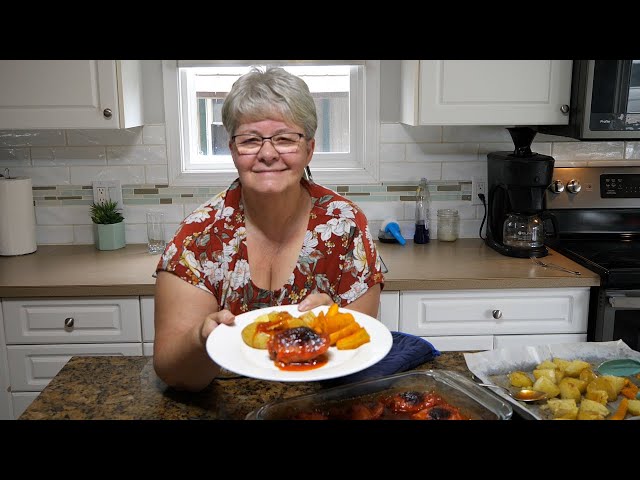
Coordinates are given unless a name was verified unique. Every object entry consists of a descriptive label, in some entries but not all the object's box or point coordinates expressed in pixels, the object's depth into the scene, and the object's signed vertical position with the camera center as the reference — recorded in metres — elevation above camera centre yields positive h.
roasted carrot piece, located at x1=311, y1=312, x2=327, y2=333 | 1.16 -0.33
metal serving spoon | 1.23 -0.48
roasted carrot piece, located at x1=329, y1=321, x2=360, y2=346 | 1.16 -0.34
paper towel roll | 2.80 -0.36
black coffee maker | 2.73 -0.28
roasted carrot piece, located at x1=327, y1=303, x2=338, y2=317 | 1.21 -0.32
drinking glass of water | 2.95 -0.45
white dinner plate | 1.01 -0.36
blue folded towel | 1.32 -0.47
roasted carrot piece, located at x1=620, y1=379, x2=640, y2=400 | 1.22 -0.47
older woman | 1.50 -0.27
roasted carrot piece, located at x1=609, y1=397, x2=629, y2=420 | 1.14 -0.48
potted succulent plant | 2.99 -0.41
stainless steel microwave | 2.57 +0.12
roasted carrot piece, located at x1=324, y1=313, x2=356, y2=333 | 1.18 -0.33
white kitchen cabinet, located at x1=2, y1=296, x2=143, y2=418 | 2.53 -0.76
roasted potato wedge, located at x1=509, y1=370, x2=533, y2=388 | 1.28 -0.47
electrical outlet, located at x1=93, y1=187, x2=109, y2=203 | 3.06 -0.28
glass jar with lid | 3.09 -0.42
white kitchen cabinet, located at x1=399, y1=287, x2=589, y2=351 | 2.57 -0.70
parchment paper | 1.38 -0.47
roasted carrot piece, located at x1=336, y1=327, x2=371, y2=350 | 1.14 -0.35
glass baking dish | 1.09 -0.45
